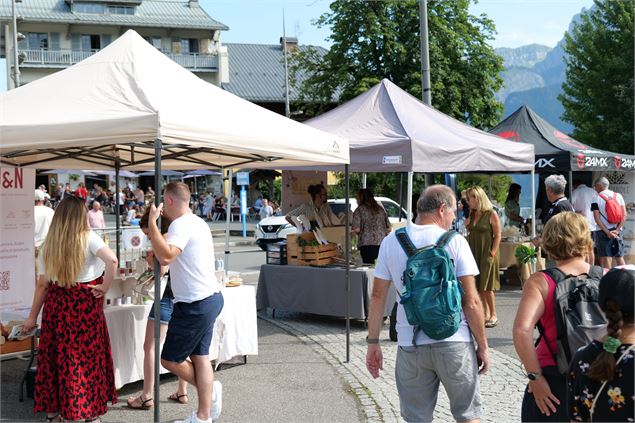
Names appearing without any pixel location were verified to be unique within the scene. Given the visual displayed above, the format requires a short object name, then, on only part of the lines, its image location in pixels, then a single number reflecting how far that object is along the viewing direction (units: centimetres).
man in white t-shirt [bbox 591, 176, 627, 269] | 1226
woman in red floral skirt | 538
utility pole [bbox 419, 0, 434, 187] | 1355
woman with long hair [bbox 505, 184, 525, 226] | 1506
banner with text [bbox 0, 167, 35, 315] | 725
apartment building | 5019
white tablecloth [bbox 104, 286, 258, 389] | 641
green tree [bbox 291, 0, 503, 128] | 2778
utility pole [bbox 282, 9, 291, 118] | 3846
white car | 2078
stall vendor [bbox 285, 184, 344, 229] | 1112
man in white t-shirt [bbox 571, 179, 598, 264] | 1346
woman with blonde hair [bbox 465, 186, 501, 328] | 895
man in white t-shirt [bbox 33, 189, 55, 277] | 942
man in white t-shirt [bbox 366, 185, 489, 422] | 393
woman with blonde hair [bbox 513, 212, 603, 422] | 343
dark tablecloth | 950
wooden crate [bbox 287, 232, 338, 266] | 1009
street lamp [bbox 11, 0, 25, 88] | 3019
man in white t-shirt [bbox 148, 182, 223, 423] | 523
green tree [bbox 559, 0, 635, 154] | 3162
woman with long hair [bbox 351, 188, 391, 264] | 1030
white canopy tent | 541
